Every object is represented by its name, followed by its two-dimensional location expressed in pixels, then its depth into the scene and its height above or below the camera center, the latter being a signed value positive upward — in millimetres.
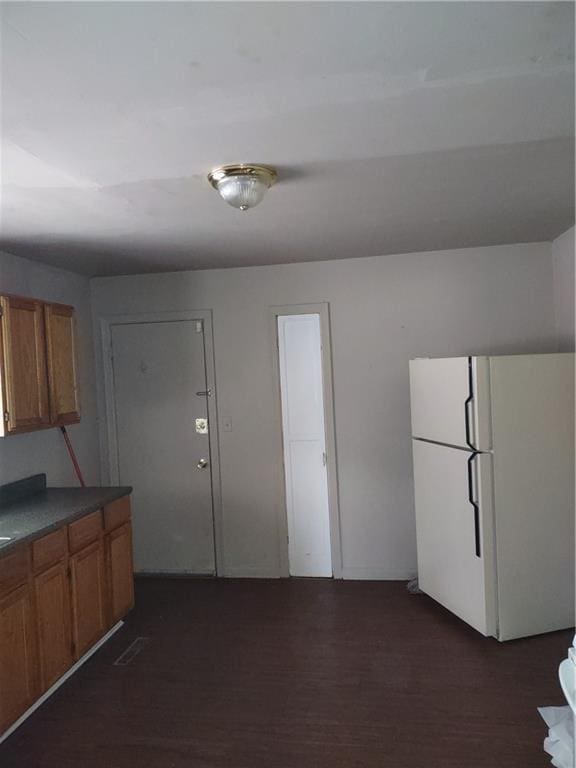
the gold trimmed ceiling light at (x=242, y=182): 2061 +726
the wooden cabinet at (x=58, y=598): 2414 -1094
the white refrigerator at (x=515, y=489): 3031 -694
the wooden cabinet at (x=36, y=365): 2820 +95
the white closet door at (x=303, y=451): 4188 -589
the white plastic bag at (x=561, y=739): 1915 -1349
